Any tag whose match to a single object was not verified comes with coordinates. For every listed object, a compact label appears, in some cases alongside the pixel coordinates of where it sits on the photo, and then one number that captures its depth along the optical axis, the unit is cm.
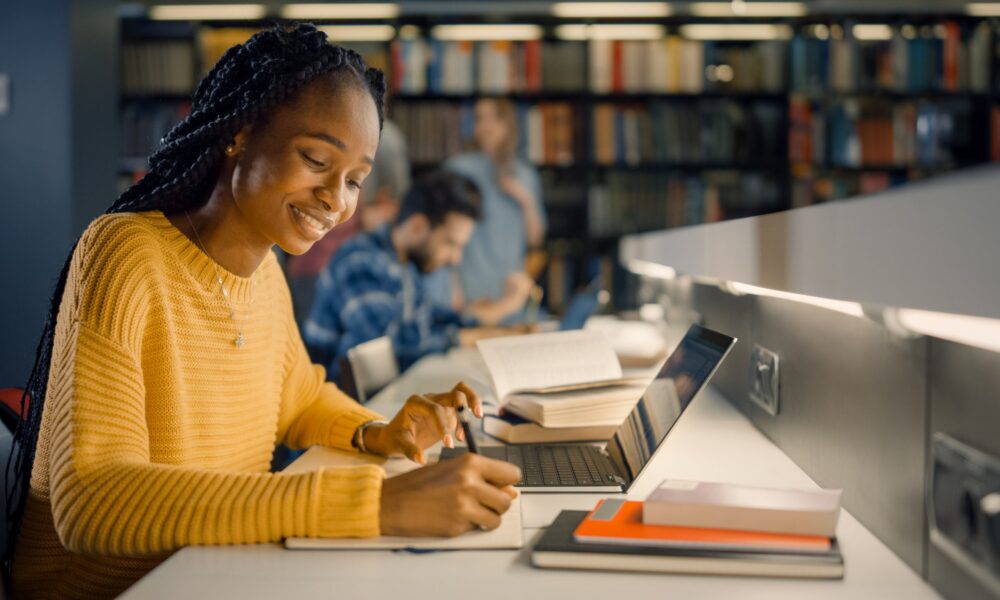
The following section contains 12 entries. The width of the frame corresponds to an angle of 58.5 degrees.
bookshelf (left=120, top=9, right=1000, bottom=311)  446
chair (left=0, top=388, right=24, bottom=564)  108
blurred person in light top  443
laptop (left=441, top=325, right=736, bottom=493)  105
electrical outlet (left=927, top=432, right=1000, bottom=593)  65
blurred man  293
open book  131
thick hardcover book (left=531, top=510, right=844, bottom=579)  74
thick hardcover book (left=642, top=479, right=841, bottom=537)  77
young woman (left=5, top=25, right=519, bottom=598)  84
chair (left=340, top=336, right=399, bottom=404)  201
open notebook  83
